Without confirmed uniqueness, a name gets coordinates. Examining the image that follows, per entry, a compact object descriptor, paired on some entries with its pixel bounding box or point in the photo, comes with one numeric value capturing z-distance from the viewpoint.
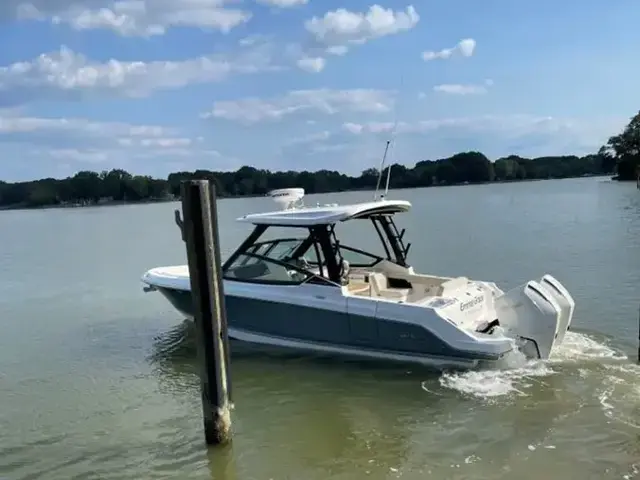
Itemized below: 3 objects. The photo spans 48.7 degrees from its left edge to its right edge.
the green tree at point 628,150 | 94.56
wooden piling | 7.50
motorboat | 9.35
